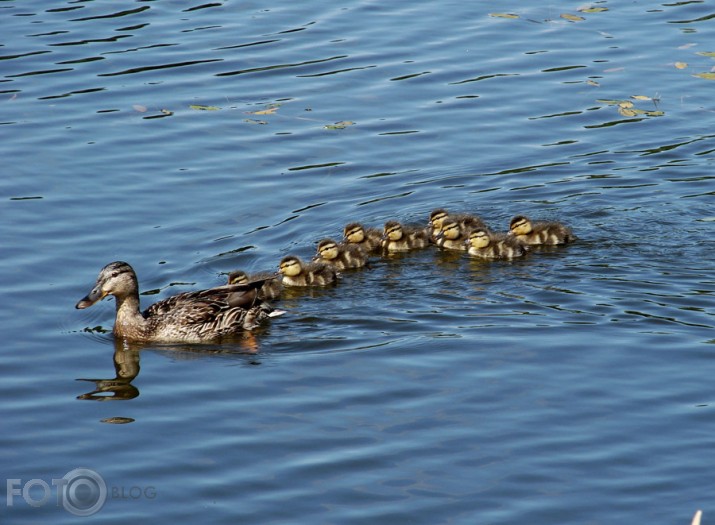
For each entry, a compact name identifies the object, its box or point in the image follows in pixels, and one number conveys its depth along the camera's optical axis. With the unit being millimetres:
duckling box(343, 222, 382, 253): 11203
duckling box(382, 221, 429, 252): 11180
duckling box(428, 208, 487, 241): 11211
